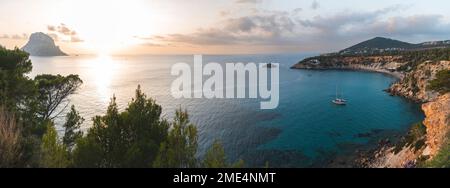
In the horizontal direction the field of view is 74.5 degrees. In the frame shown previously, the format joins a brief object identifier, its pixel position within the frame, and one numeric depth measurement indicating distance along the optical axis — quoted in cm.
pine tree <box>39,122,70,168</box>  1048
